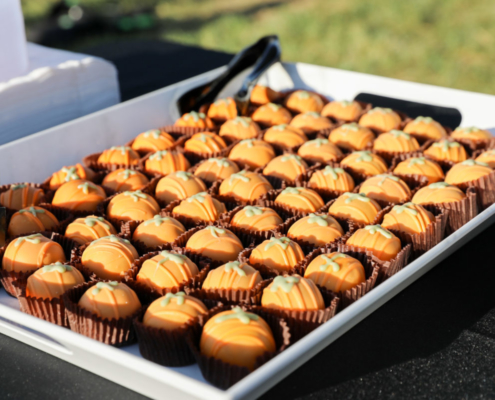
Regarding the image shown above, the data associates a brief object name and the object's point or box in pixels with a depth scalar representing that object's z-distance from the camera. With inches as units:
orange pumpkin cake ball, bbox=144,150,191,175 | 23.8
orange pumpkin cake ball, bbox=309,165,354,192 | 22.4
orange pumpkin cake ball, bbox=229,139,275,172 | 24.4
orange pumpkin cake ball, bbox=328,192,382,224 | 20.6
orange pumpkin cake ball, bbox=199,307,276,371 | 15.9
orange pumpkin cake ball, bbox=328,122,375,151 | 25.5
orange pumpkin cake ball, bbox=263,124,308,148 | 25.6
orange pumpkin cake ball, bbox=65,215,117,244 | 20.0
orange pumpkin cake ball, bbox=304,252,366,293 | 17.8
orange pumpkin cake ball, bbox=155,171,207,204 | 22.3
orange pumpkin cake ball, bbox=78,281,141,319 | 17.0
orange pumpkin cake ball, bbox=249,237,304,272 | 18.7
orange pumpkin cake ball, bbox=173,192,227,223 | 21.0
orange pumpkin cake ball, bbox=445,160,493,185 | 22.1
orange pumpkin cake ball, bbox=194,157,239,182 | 23.3
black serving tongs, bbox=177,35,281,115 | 28.2
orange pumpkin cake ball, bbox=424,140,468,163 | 24.1
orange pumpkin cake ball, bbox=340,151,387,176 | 23.4
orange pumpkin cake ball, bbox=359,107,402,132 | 26.7
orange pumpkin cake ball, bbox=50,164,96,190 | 22.8
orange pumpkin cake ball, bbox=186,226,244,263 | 19.1
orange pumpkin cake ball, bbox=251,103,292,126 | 27.6
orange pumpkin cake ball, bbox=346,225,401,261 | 18.9
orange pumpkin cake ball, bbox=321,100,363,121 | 27.6
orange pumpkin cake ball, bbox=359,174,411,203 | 21.7
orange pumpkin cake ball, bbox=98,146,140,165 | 24.5
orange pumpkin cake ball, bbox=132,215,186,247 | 19.8
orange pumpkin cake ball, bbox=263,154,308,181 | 23.3
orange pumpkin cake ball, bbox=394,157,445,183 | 23.0
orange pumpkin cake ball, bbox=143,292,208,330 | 16.7
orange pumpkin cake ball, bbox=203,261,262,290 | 17.6
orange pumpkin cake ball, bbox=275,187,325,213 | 21.3
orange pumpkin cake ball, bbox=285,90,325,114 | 28.6
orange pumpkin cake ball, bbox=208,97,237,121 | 28.0
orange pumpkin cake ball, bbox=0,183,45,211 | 21.5
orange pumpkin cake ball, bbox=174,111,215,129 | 27.0
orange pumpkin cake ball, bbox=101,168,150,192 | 22.8
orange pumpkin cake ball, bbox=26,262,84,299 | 17.7
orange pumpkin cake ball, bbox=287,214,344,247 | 19.7
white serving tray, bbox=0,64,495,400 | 14.6
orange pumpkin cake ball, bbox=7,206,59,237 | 20.3
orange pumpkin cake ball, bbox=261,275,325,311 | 17.0
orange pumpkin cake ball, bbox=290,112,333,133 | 26.9
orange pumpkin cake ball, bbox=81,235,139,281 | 18.6
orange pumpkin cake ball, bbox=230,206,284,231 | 20.3
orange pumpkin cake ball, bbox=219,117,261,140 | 26.3
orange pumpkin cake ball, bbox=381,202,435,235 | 19.8
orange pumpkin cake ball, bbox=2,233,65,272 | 18.7
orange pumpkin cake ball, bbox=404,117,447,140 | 26.1
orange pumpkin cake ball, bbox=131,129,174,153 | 25.4
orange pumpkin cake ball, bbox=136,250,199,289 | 18.0
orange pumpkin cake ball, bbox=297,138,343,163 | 24.4
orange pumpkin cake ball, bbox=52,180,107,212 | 21.7
